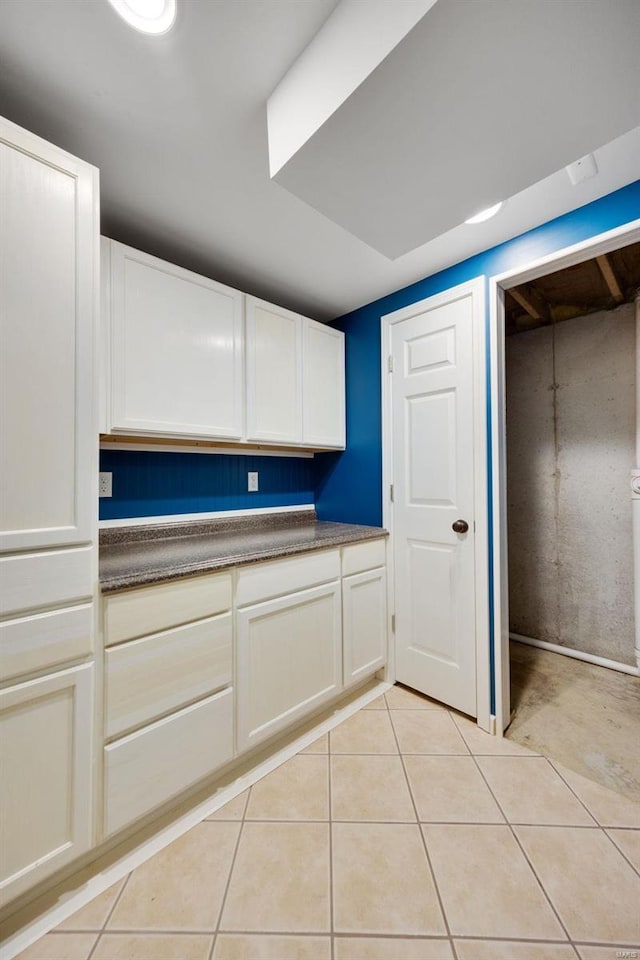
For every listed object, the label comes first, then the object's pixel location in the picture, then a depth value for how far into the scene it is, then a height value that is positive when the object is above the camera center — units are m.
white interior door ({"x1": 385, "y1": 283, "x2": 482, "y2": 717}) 1.83 -0.07
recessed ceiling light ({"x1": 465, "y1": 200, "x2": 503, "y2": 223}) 1.46 +1.06
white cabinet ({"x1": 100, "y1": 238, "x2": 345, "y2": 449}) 1.49 +0.58
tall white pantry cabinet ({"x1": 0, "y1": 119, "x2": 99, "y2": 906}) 0.96 -0.06
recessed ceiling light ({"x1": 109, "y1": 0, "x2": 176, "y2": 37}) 0.83 +1.06
